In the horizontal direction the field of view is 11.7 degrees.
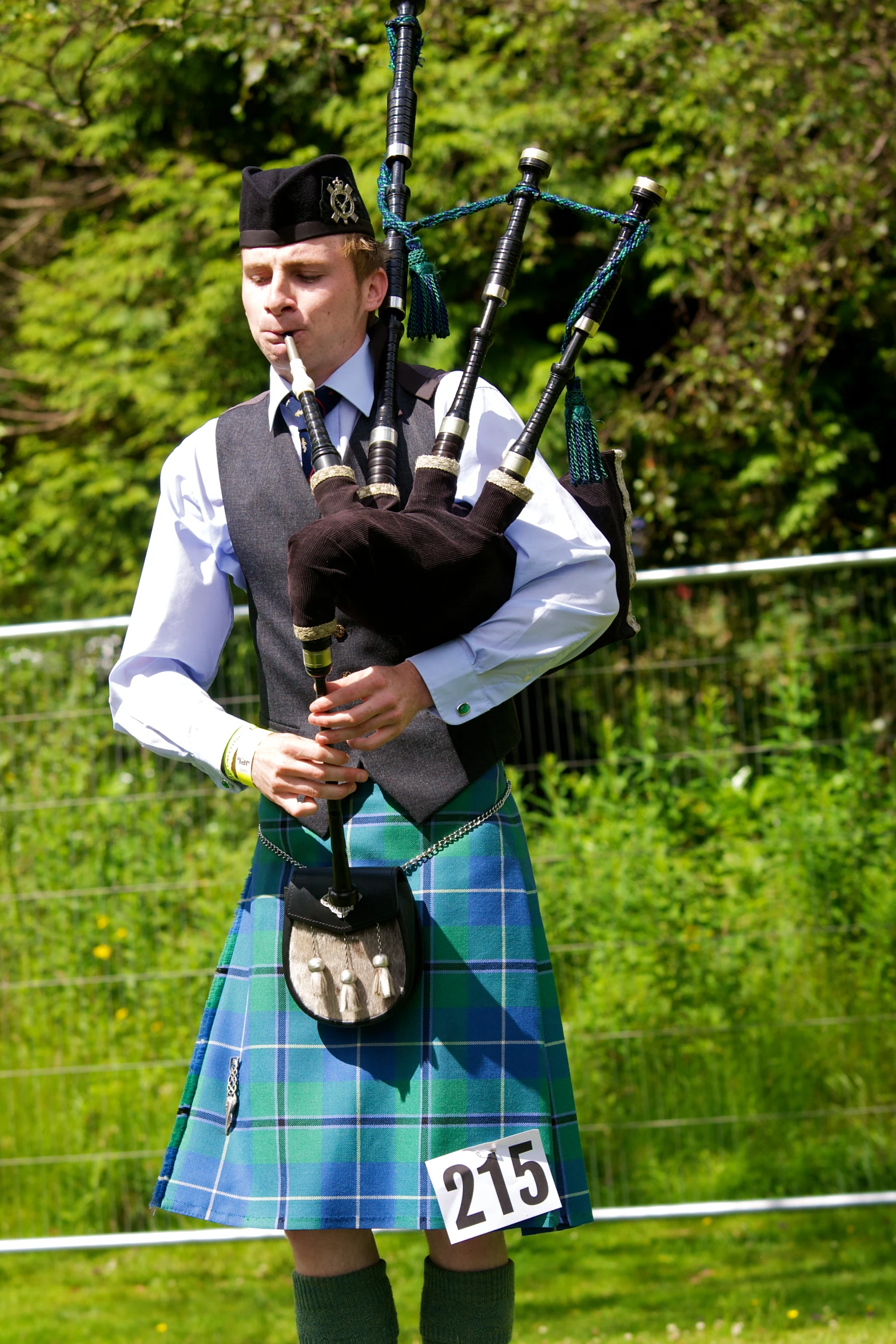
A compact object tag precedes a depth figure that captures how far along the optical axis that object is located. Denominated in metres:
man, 5.37
